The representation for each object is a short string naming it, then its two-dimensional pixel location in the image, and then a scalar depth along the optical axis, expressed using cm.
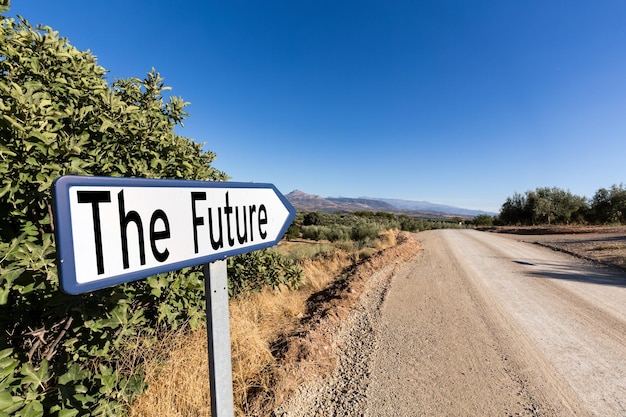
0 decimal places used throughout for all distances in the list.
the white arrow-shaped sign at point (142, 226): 82
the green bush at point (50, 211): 160
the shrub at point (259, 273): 465
